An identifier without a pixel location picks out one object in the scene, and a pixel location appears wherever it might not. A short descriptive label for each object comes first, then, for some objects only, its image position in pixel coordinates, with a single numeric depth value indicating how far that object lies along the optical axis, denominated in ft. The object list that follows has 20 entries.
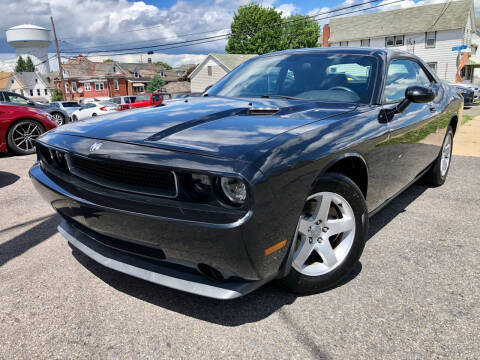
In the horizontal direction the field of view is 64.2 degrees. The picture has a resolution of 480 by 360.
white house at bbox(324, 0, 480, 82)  117.80
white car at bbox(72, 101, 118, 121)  72.79
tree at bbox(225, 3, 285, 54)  171.83
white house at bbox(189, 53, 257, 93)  135.95
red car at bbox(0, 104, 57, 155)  22.95
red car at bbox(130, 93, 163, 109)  75.09
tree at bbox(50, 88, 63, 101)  188.75
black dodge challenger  5.56
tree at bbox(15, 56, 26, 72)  311.27
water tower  307.78
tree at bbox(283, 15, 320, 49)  180.14
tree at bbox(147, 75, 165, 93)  205.00
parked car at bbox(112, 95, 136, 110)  89.56
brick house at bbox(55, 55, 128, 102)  204.13
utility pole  116.67
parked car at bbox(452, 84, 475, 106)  57.31
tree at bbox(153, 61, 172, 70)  370.69
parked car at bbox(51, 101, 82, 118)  90.67
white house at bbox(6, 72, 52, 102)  247.29
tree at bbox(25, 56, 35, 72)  311.27
